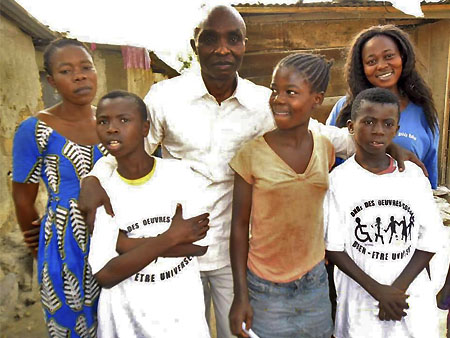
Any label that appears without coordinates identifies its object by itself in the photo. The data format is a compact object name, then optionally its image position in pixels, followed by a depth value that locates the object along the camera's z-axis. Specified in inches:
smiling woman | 80.7
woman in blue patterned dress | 69.2
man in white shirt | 77.1
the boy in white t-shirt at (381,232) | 68.2
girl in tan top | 65.3
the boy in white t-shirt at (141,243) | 59.4
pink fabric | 298.4
